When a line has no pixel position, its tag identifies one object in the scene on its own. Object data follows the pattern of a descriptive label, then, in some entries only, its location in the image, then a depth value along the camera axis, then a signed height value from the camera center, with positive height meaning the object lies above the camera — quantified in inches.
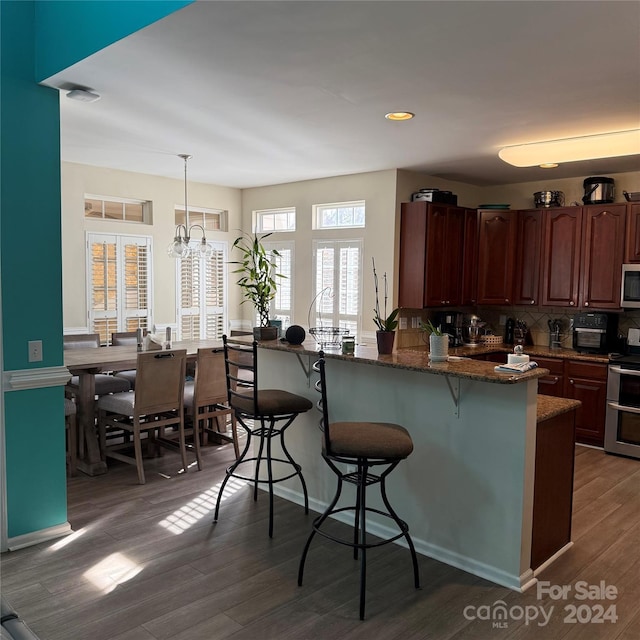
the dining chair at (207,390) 186.4 -36.4
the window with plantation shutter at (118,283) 244.7 -0.5
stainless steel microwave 206.9 +1.4
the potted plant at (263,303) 148.5 -5.2
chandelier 222.2 +14.5
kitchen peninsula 113.3 -33.9
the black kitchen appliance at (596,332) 219.5 -16.8
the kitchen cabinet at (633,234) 206.5 +20.5
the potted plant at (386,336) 134.9 -12.0
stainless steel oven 197.9 -42.0
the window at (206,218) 277.9 +33.3
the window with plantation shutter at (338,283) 244.1 +1.0
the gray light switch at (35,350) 129.5 -16.0
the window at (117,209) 245.4 +32.9
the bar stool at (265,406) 133.4 -29.4
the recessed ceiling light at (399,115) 147.4 +45.2
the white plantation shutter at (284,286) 275.9 -0.7
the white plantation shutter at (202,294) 279.0 -5.4
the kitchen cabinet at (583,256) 213.3 +13.1
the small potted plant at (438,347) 123.4 -13.1
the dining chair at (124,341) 223.8 -24.1
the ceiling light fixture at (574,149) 170.8 +44.9
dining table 177.2 -37.7
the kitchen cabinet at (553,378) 218.7 -34.9
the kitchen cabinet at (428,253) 222.7 +13.5
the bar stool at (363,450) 105.0 -30.7
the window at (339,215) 243.8 +31.6
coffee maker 243.7 -16.2
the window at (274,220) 276.0 +32.7
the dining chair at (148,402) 170.2 -37.1
